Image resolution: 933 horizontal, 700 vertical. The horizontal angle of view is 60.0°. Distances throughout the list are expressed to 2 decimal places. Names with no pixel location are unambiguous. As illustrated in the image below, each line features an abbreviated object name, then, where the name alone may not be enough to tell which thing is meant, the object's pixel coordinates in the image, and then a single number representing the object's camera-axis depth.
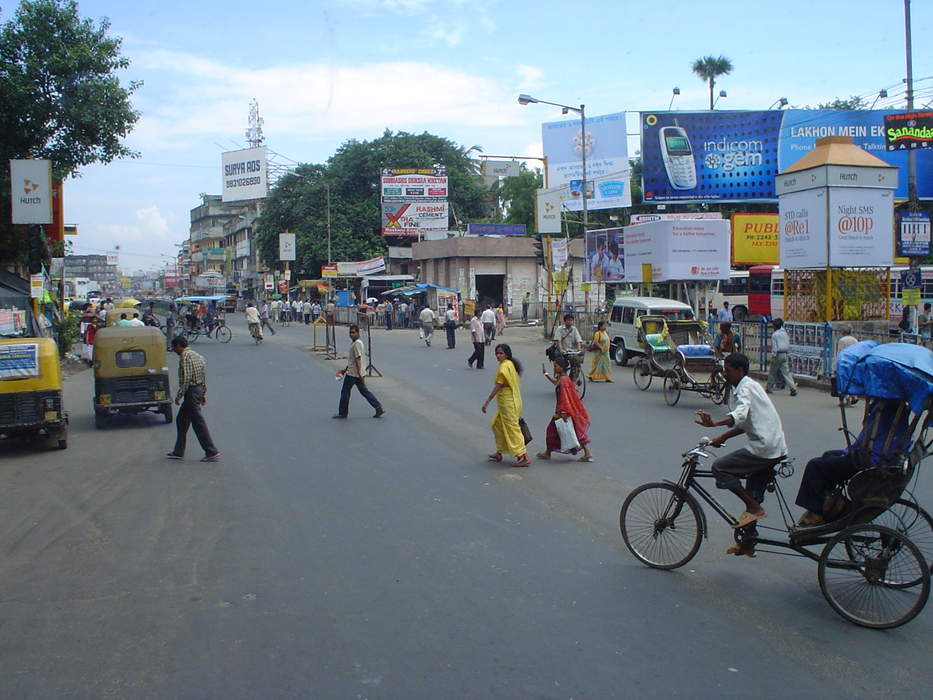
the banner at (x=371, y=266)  53.94
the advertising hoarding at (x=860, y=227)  19.41
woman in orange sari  10.17
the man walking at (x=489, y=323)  31.05
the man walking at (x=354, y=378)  13.83
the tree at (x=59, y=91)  19.92
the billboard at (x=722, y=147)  40.03
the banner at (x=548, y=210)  37.38
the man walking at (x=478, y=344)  21.94
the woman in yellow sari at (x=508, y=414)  9.97
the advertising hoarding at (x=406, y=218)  55.50
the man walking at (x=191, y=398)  10.34
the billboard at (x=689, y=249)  26.38
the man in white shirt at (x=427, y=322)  30.56
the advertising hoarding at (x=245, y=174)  62.38
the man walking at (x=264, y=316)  39.12
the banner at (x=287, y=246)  56.47
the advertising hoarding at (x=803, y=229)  19.50
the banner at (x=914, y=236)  19.23
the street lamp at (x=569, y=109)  28.77
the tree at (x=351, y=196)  59.53
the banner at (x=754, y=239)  41.19
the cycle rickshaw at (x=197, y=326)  33.56
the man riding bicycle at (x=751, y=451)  5.59
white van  21.98
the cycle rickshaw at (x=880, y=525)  4.94
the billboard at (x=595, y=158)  44.72
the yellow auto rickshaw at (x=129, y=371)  13.30
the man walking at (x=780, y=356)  16.39
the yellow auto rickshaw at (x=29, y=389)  10.87
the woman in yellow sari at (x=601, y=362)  18.67
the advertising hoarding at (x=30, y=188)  18.86
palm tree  52.09
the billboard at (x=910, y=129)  18.09
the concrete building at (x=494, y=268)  46.47
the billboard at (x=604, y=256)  33.47
